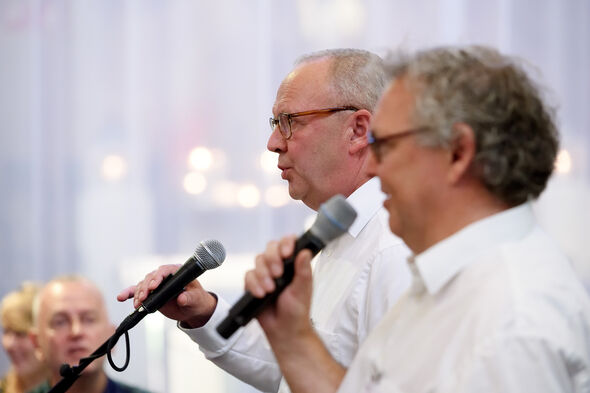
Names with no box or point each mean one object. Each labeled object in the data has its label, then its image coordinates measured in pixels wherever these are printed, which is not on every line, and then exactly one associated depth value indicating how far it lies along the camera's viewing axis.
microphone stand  4.23
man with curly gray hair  3.89
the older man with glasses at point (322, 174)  4.44
